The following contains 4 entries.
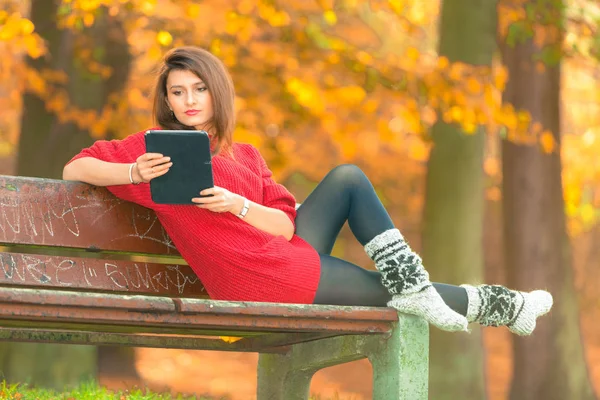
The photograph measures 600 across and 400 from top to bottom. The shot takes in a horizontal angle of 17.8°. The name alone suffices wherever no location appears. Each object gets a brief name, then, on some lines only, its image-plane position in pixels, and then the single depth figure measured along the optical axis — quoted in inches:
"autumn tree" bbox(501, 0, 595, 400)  849.4
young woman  306.8
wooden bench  257.6
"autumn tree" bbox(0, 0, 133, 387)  702.0
